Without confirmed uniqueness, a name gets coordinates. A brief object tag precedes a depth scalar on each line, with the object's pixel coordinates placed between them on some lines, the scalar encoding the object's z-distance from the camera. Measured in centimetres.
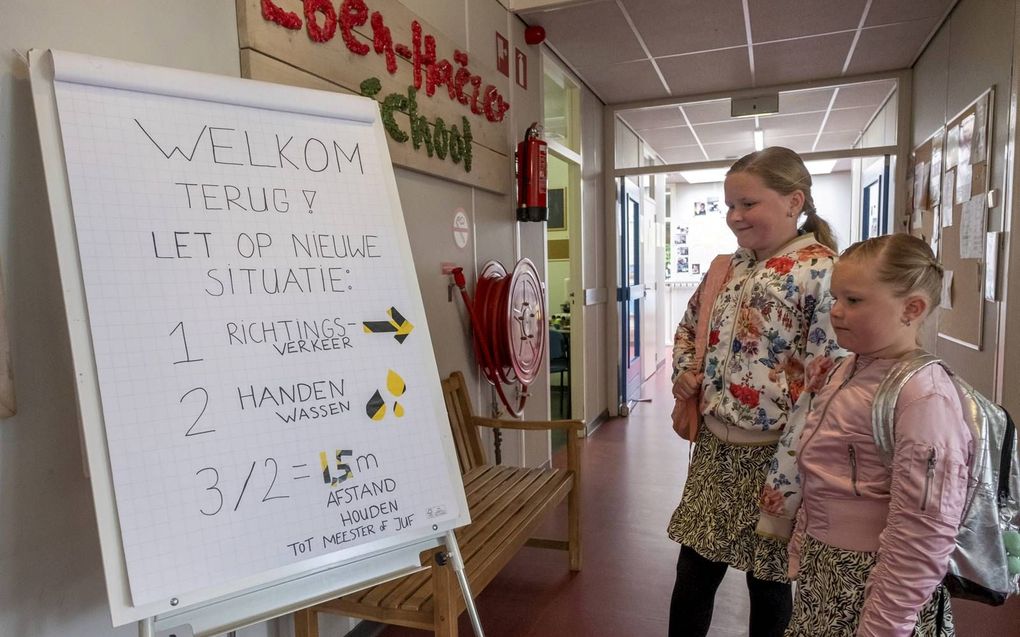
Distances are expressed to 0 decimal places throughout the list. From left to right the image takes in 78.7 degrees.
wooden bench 157
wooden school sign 171
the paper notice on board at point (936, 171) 361
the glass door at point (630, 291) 548
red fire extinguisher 322
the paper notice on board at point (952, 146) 329
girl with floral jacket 133
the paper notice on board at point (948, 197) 336
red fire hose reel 279
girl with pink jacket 95
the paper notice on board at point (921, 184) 392
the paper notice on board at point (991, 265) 268
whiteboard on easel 101
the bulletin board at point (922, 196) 378
